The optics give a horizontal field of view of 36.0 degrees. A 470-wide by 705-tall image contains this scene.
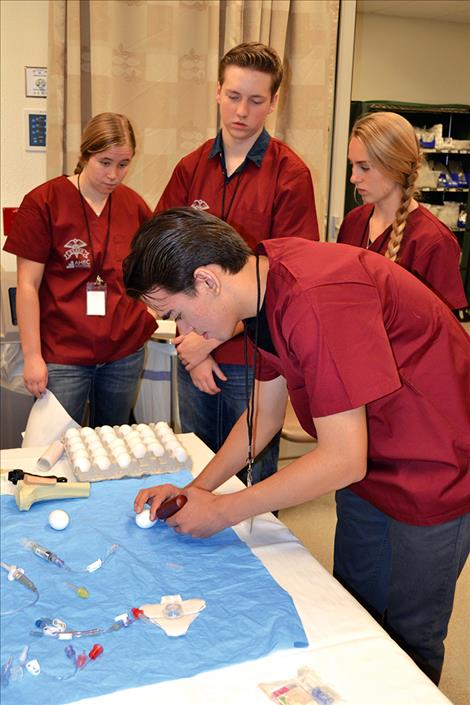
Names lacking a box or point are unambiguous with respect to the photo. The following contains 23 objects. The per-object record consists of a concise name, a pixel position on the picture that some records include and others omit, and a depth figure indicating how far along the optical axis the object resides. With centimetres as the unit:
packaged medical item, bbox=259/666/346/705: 92
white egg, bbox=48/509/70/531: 132
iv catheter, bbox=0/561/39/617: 113
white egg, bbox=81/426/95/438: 169
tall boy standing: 181
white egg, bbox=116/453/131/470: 154
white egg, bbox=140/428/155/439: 168
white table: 93
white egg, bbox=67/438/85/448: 163
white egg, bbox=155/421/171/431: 174
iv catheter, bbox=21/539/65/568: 121
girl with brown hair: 201
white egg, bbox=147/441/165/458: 160
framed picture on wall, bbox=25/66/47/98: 287
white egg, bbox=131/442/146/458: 158
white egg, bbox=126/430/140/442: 165
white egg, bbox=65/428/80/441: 168
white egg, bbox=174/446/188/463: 160
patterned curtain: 285
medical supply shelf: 529
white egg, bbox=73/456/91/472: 152
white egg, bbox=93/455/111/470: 153
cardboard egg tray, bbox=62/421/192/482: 154
